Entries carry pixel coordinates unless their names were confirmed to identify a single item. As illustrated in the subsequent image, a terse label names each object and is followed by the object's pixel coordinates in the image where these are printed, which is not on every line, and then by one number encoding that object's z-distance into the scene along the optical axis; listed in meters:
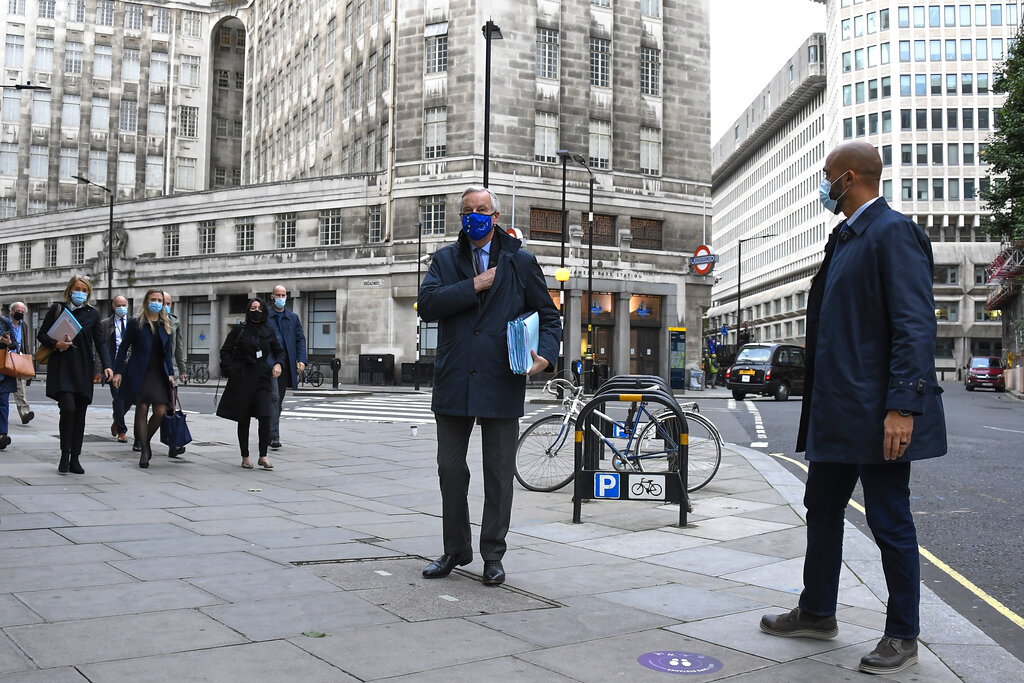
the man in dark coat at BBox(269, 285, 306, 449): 12.01
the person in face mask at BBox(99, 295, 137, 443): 12.59
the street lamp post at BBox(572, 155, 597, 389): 33.25
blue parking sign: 7.14
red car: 47.81
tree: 35.81
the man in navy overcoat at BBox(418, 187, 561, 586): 5.07
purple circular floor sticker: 3.54
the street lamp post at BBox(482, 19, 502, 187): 23.55
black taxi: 30.48
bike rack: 7.07
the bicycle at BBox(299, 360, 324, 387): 37.44
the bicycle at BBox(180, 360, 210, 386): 41.97
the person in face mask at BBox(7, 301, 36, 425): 11.76
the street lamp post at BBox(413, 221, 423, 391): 37.31
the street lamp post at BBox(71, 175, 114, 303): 45.59
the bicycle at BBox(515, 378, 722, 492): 8.59
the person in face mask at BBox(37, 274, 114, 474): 9.15
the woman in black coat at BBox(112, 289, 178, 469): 10.28
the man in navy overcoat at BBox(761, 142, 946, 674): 3.66
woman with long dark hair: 10.40
